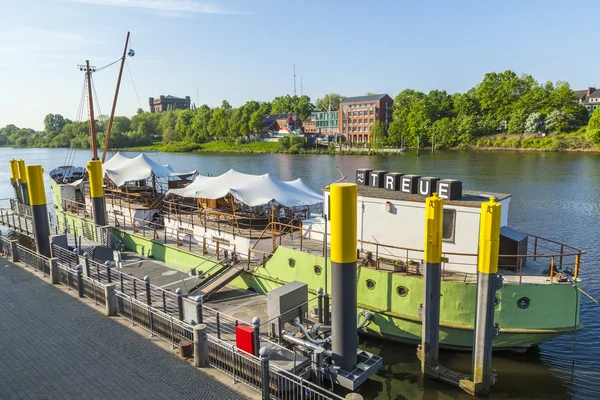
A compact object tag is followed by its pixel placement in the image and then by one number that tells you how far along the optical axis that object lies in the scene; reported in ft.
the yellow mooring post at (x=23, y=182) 88.97
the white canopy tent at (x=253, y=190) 69.10
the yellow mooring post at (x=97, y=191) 75.82
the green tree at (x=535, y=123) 338.42
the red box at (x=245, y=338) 37.24
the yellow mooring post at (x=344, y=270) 36.04
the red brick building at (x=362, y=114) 424.46
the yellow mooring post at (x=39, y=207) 63.05
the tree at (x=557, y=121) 330.13
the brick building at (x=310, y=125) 497.87
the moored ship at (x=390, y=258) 47.03
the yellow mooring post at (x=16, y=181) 98.44
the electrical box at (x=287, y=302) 45.14
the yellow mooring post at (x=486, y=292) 38.68
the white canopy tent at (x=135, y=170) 92.63
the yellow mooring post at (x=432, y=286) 41.52
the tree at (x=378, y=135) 385.09
